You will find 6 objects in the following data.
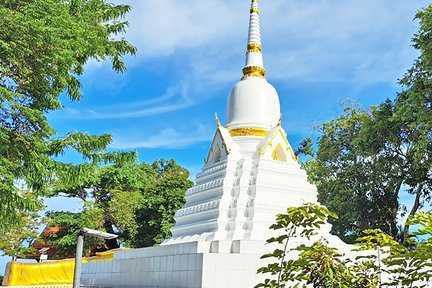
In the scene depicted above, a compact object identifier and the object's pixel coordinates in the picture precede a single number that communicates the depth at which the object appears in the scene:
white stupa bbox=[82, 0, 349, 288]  12.17
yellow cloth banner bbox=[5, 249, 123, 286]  24.14
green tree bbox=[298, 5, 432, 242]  18.69
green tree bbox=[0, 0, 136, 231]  10.20
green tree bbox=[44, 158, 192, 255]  29.61
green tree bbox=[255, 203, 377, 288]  3.76
